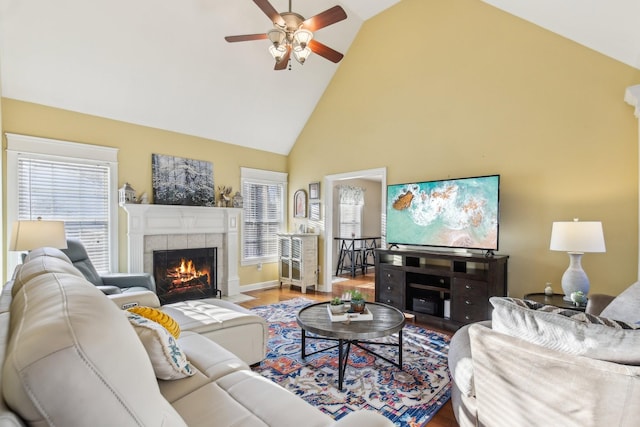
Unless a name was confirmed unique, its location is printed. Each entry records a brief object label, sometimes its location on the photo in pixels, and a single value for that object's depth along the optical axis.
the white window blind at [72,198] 3.58
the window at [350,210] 7.77
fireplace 4.27
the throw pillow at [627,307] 1.72
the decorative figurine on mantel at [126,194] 4.12
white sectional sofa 0.60
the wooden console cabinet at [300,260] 5.49
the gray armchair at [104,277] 3.31
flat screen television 3.49
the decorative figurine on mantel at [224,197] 5.20
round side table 2.67
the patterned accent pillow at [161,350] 1.38
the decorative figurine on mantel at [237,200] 5.33
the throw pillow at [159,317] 1.73
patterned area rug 2.14
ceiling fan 2.62
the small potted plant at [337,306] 2.72
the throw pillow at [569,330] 1.15
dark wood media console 3.38
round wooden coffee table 2.33
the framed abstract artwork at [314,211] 5.72
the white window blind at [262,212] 5.68
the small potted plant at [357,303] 2.72
